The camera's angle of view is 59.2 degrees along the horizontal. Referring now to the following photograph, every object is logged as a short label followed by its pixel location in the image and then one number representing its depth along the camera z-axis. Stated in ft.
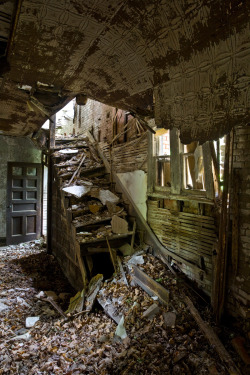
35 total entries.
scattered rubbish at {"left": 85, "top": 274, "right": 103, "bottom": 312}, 14.08
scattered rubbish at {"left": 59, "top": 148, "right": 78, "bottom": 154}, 23.98
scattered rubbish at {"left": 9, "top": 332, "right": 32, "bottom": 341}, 12.44
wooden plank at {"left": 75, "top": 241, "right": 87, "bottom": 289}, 16.06
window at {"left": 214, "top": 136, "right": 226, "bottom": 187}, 11.72
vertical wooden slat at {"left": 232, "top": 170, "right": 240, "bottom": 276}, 10.38
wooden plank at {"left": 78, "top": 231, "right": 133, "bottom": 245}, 15.68
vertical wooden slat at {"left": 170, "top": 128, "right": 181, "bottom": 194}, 14.29
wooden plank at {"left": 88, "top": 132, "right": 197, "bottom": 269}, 15.12
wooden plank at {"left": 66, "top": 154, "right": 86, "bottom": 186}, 20.43
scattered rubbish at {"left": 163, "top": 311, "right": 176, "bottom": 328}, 10.85
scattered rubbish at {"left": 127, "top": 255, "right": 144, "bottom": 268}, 15.60
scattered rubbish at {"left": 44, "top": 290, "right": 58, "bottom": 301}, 17.00
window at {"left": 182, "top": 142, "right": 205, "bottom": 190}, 13.89
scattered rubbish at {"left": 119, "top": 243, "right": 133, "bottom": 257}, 17.39
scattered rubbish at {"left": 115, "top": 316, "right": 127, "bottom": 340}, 11.16
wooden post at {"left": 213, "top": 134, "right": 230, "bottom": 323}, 10.53
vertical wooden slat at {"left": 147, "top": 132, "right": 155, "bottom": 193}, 16.55
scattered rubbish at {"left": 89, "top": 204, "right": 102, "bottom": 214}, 18.51
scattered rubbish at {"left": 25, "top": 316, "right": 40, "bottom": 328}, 13.82
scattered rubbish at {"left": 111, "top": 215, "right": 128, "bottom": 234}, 17.35
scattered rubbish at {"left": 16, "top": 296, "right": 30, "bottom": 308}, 15.95
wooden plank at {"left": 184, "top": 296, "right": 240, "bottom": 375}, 8.47
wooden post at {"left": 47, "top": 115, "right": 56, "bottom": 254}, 23.81
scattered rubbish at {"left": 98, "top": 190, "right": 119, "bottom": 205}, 19.52
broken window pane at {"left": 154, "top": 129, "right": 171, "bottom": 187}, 16.71
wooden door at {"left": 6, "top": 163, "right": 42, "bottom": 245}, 26.99
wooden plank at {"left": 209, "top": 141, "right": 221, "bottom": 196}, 11.69
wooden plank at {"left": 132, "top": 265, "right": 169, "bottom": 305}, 12.12
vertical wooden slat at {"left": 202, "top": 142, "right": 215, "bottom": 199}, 11.97
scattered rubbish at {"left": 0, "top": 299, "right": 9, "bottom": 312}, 15.18
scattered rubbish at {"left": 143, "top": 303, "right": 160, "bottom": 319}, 11.68
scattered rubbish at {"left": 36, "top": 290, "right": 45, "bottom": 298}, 17.00
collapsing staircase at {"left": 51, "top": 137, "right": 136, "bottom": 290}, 16.71
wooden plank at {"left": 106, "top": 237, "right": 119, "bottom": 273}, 16.34
